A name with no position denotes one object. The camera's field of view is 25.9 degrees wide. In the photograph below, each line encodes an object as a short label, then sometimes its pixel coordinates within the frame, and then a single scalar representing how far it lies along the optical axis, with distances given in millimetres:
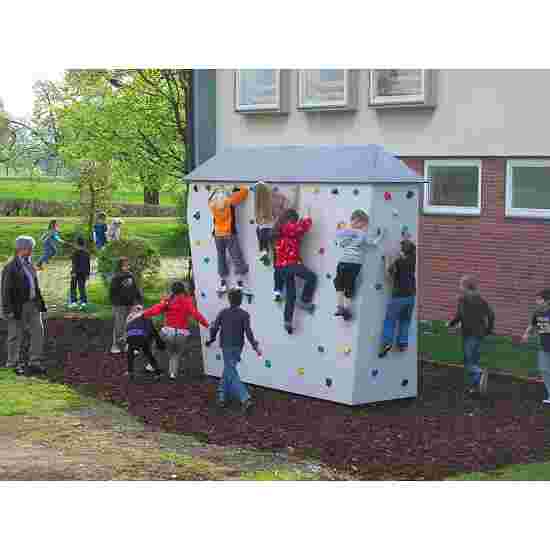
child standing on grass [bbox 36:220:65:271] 25234
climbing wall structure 13258
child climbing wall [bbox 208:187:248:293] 14727
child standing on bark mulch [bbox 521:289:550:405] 13992
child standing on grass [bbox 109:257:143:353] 16517
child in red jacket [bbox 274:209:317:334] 13742
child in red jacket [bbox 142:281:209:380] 14836
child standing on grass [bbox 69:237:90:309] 21328
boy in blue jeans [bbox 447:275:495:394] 14398
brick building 17969
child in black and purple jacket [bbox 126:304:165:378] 15289
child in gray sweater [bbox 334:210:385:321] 13055
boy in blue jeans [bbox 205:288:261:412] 13625
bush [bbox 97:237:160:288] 23312
